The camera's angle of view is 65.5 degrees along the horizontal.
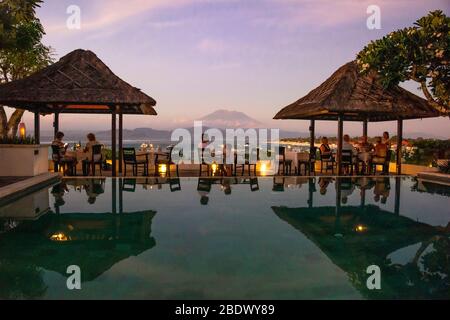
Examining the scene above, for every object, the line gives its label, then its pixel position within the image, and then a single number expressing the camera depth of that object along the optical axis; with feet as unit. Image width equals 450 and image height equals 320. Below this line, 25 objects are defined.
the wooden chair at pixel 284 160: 41.45
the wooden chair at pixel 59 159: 37.17
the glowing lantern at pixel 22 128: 47.95
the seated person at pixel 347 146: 41.73
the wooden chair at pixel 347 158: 39.91
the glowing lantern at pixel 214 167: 43.75
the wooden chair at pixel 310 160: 41.73
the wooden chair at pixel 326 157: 43.01
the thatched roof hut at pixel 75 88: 35.45
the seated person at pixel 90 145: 38.55
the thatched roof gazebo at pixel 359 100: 38.45
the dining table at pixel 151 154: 40.32
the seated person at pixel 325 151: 42.96
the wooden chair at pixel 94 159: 38.26
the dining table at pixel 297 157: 42.57
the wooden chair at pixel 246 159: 42.63
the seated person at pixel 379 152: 41.60
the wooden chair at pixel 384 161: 41.47
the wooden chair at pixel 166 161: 40.37
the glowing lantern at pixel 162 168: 44.39
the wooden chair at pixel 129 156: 37.58
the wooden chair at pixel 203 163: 41.23
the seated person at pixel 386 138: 42.47
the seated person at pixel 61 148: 37.40
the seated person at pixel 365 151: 41.86
